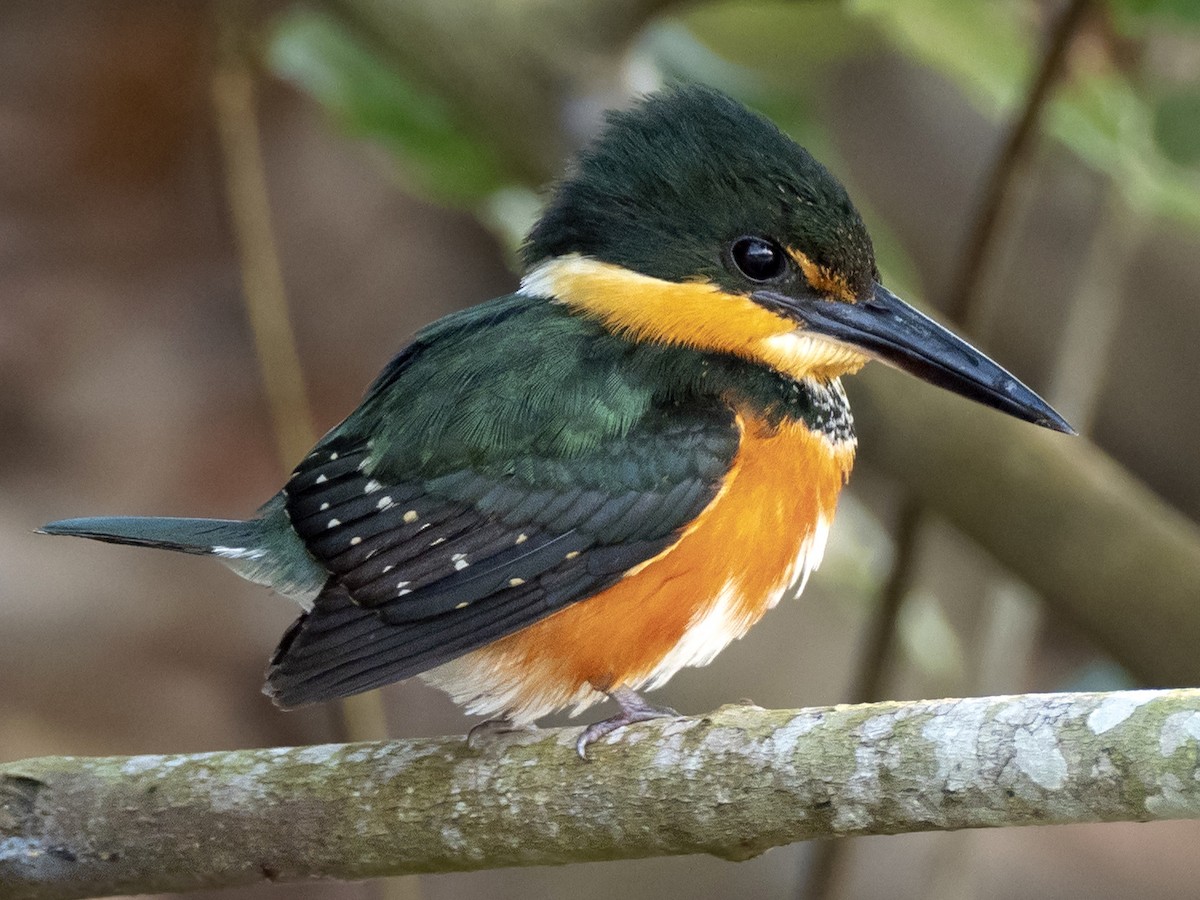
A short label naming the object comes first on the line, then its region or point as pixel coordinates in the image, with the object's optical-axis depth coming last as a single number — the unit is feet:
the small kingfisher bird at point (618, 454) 15.35
